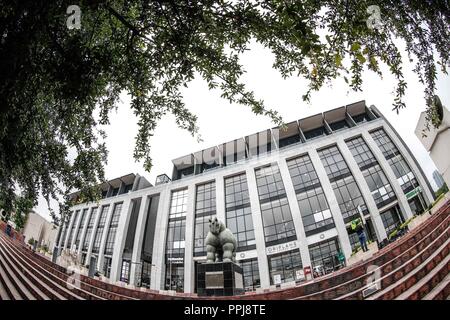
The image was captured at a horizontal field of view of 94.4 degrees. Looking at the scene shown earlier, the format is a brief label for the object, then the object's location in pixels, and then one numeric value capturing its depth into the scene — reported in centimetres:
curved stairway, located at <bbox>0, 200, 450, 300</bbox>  506
